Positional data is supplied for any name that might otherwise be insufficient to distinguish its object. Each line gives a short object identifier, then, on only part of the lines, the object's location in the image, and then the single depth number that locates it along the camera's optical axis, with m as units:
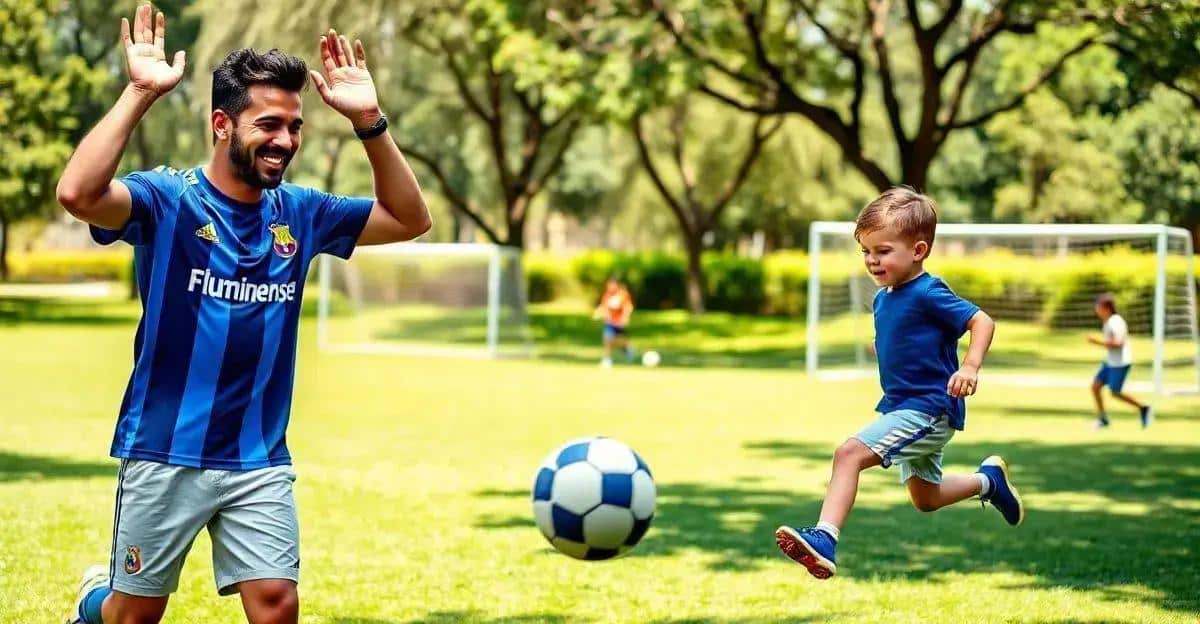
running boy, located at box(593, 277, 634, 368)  26.44
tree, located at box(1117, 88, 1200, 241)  28.55
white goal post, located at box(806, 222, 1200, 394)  21.86
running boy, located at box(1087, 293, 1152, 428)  16.48
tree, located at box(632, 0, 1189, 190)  23.73
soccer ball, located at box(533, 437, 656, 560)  6.71
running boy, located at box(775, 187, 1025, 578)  6.09
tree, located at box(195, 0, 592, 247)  24.91
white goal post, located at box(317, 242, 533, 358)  30.19
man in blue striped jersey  4.41
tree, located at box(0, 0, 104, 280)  35.12
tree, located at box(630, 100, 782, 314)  37.69
